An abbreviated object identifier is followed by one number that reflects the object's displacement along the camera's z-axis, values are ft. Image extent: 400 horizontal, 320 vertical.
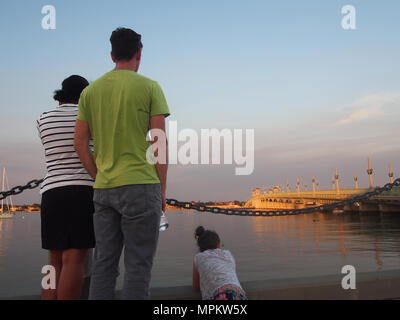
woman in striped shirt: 6.98
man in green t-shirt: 6.06
